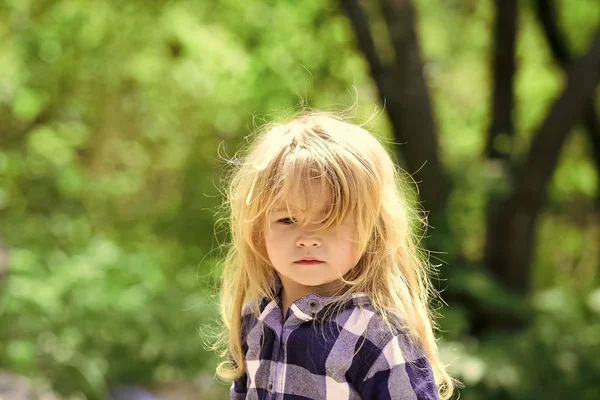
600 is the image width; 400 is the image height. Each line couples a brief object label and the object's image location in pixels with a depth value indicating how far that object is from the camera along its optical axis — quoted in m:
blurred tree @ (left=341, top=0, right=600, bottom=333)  6.31
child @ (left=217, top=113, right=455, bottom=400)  2.65
